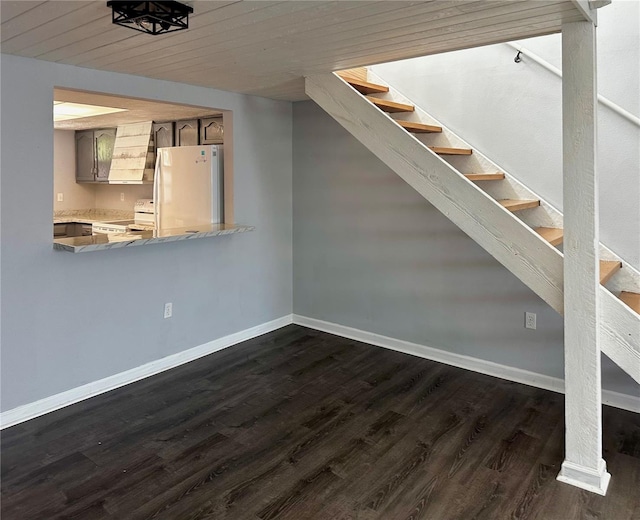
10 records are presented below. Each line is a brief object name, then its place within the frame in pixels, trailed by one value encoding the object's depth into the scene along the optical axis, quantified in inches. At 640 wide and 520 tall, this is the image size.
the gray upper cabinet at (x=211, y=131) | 183.5
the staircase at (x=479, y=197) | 93.8
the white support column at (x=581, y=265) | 87.4
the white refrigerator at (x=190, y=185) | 164.4
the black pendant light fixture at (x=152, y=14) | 75.0
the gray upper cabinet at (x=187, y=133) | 193.6
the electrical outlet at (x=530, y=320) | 135.1
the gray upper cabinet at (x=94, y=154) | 233.0
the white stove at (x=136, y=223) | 213.3
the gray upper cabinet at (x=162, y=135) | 203.7
